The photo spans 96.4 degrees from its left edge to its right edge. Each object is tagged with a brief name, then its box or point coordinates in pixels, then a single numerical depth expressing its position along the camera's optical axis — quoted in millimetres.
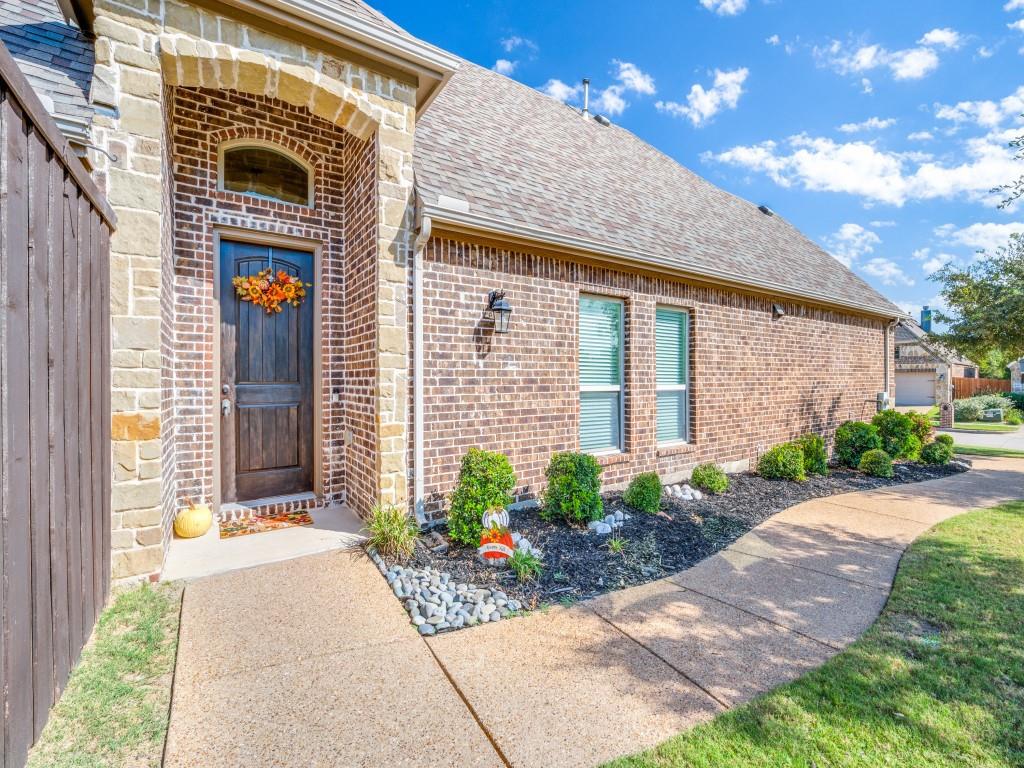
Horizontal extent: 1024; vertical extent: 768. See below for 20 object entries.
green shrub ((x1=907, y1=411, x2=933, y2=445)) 8852
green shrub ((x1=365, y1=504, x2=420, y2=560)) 3699
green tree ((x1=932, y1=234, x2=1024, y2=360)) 9508
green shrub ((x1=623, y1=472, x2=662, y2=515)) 5121
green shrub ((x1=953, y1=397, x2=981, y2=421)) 19891
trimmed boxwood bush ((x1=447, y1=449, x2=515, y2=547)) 3984
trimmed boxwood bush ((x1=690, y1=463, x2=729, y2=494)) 6148
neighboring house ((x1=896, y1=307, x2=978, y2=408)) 22312
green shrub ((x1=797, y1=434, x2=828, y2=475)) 7180
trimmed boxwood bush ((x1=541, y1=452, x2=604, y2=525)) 4578
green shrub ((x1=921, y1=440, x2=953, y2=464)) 8258
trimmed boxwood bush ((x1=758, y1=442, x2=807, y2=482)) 6762
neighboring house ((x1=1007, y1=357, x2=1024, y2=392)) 28219
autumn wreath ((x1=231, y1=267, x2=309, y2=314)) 4445
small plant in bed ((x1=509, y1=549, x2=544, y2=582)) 3453
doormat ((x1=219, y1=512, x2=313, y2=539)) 4136
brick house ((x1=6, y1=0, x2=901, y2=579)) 3203
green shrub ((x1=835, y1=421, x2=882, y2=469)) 7879
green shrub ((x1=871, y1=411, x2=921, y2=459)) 8328
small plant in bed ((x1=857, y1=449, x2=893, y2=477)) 7395
